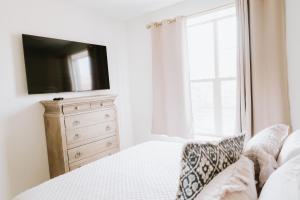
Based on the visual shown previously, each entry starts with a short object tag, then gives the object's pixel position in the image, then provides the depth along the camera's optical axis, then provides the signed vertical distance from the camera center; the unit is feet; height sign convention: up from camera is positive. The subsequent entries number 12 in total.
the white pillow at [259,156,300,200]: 2.08 -1.16
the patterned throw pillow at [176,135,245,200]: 2.72 -1.16
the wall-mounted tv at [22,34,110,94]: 7.96 +1.12
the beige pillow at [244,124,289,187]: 3.37 -1.27
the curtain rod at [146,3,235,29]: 8.68 +3.15
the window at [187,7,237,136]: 9.31 +0.56
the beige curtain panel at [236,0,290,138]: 7.38 +0.57
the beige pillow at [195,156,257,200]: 2.45 -1.30
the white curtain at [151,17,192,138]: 9.85 +0.23
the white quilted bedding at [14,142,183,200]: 3.88 -1.96
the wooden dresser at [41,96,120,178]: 7.74 -1.63
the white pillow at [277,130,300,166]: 3.42 -1.22
